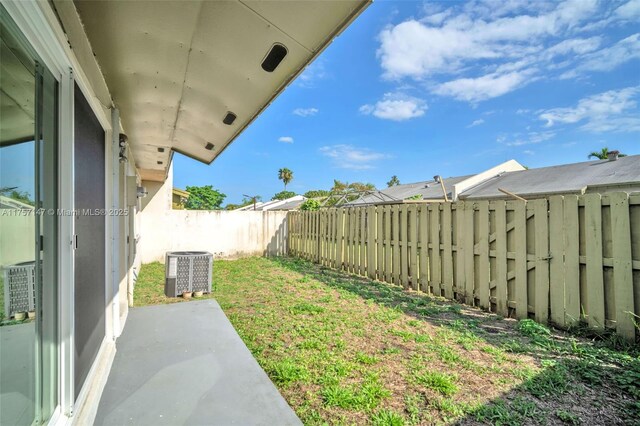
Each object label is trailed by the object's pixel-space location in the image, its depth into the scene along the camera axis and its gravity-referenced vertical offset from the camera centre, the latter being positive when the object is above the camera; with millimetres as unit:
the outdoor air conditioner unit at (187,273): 4570 -820
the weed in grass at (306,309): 3922 -1227
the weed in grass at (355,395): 1939 -1217
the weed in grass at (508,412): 1763 -1215
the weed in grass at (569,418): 1742 -1210
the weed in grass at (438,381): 2088 -1220
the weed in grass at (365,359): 2525 -1226
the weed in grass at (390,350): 2709 -1234
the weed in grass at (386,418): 1760 -1220
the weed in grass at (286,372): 2256 -1211
